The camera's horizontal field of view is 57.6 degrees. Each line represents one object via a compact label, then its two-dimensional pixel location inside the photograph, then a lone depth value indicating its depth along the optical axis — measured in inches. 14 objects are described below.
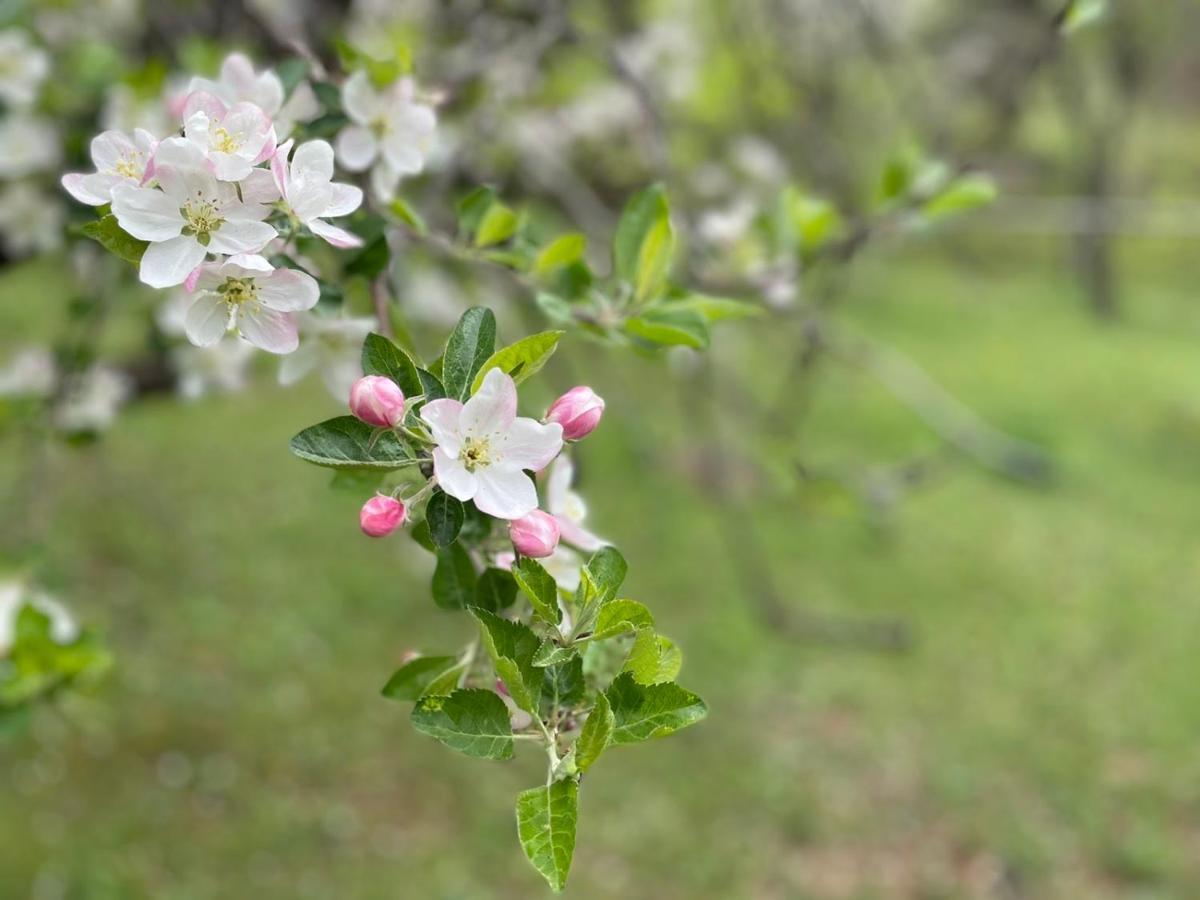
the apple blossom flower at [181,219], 19.1
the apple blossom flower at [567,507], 23.3
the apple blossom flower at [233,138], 19.1
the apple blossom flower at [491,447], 18.8
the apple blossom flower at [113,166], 20.0
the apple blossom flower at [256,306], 20.4
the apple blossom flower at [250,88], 25.9
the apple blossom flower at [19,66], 46.1
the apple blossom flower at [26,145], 51.9
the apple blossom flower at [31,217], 58.6
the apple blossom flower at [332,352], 26.5
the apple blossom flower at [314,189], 20.6
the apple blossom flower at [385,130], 28.9
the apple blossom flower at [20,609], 41.2
